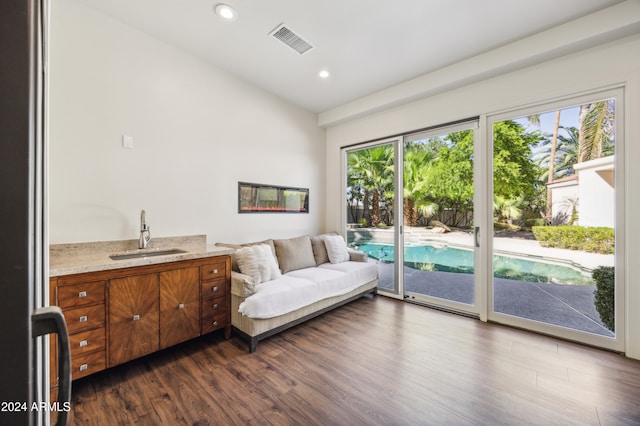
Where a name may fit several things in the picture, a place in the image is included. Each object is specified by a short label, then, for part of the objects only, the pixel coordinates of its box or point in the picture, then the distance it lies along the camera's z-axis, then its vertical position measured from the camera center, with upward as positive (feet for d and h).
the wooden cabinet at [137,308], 5.96 -2.55
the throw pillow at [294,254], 11.37 -1.83
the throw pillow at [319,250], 13.03 -1.87
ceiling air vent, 8.54 +6.00
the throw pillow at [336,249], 13.05 -1.80
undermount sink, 7.72 -1.30
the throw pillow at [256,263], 8.97 -1.75
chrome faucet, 8.44 -0.64
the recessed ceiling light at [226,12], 7.55 +5.98
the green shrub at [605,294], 8.10 -2.52
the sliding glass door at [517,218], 8.27 -0.14
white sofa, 8.18 -2.64
